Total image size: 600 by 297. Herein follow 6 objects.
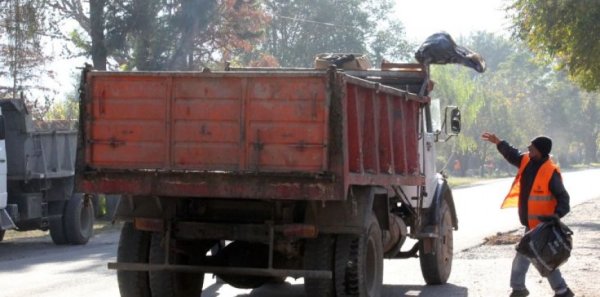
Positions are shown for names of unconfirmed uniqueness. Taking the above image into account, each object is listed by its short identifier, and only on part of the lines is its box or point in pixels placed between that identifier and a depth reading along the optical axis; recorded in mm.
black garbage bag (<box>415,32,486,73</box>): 13414
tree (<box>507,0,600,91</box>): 20528
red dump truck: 9188
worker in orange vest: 10094
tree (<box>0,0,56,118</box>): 22453
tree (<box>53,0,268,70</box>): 29984
